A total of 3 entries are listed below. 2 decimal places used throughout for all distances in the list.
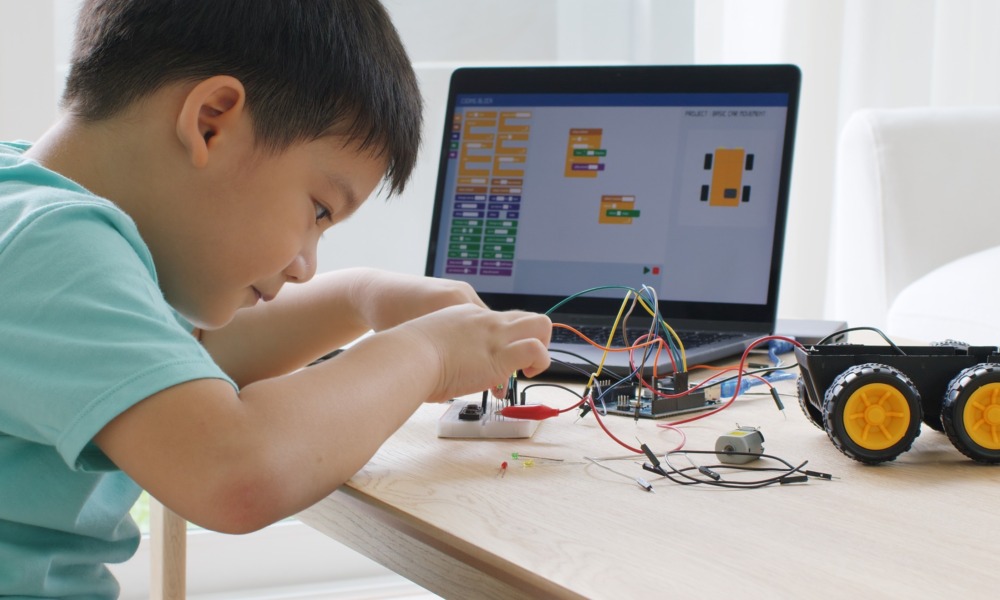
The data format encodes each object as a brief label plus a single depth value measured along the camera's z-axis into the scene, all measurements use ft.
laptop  3.92
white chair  6.01
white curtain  6.77
